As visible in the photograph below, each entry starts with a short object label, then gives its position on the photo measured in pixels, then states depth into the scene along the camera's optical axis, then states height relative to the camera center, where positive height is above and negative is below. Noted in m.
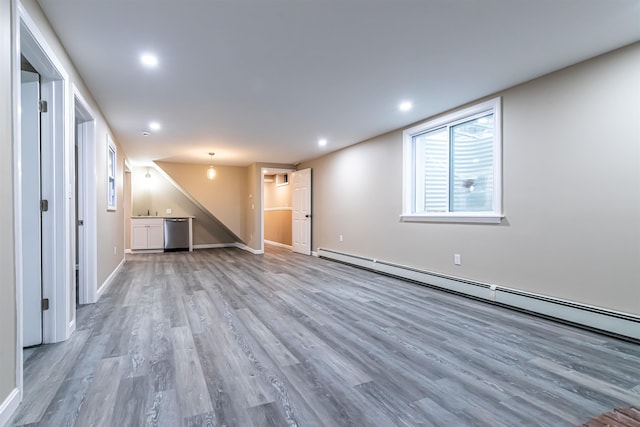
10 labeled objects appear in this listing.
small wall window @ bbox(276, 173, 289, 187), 9.40 +0.88
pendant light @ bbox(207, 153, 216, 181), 7.00 +0.77
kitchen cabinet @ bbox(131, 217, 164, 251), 7.81 -0.62
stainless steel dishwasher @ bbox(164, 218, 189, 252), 8.09 -0.66
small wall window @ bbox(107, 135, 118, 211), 4.34 +0.49
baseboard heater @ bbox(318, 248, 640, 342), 2.50 -0.89
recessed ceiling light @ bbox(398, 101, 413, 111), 3.79 +1.25
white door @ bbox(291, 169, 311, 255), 7.53 -0.08
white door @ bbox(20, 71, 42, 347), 2.23 +0.03
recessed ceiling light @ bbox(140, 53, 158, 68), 2.64 +1.25
